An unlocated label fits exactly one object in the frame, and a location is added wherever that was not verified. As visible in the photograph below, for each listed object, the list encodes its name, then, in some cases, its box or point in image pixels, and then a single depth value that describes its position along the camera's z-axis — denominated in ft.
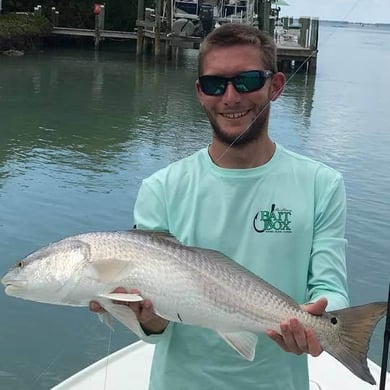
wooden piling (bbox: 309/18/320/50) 95.61
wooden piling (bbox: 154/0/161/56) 98.98
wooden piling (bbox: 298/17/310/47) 97.78
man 7.38
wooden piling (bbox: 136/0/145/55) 106.01
